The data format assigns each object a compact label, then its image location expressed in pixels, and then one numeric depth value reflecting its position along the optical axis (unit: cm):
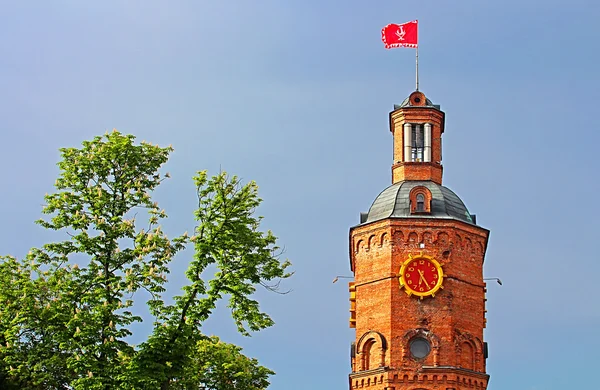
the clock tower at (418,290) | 5619
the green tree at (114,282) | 3862
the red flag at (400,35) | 6172
